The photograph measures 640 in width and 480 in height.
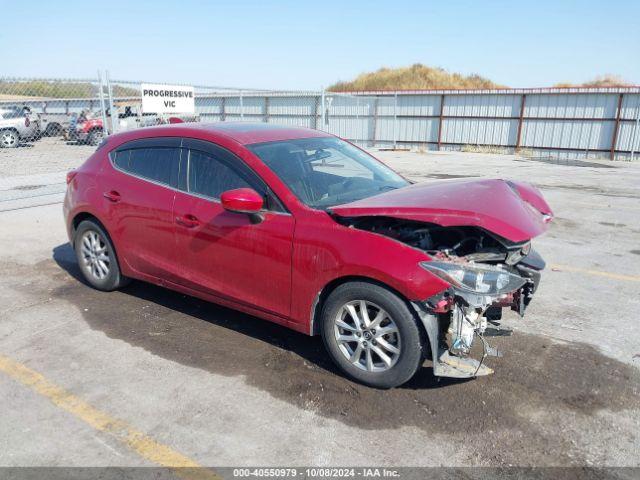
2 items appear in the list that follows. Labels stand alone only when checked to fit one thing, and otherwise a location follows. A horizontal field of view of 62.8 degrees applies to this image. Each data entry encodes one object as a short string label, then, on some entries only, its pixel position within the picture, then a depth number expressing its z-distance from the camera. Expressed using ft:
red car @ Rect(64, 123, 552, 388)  10.55
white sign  37.73
